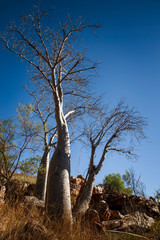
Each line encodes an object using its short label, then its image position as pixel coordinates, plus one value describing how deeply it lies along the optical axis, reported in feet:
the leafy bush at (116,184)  25.61
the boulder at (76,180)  22.34
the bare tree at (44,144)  21.74
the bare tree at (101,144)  15.47
